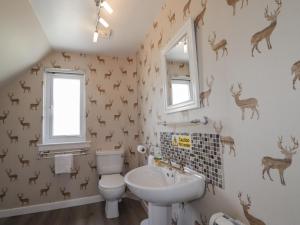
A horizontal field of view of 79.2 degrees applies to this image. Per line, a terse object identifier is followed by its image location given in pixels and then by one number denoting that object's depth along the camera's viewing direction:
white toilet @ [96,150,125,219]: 2.25
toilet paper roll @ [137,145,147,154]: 2.43
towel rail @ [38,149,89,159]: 2.61
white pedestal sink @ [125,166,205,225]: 1.21
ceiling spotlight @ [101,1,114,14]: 1.56
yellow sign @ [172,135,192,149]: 1.52
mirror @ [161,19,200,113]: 1.38
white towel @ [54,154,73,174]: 2.55
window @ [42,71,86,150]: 2.72
